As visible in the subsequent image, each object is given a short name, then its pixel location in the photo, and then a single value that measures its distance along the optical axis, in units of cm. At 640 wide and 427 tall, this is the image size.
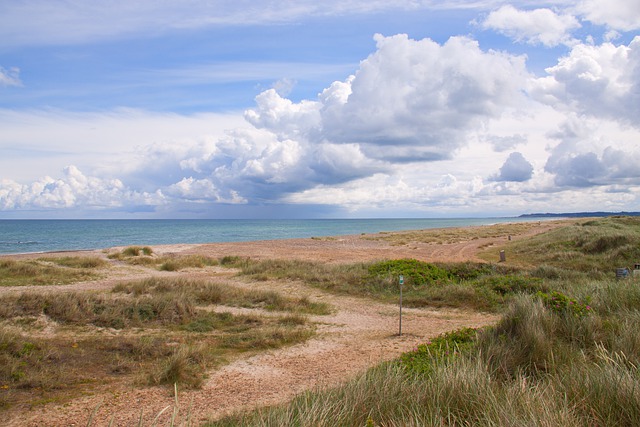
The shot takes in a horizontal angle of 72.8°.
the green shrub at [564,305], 733
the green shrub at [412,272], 1848
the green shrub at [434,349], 583
